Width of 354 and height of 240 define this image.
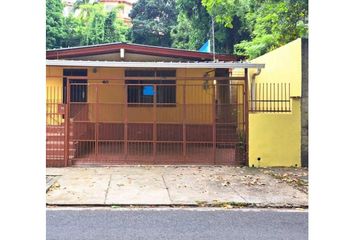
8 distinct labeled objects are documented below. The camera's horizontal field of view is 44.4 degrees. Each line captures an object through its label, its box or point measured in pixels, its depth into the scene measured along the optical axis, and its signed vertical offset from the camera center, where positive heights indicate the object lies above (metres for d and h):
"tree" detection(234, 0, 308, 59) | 12.88 +3.20
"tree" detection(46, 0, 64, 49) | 30.88 +6.77
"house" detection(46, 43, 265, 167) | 12.55 +0.05
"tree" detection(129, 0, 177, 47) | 35.59 +8.03
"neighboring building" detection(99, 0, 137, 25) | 64.28 +17.13
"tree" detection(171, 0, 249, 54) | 24.51 +5.33
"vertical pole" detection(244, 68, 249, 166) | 12.54 -0.12
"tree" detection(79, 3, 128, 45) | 34.53 +7.26
